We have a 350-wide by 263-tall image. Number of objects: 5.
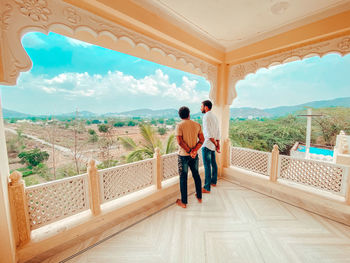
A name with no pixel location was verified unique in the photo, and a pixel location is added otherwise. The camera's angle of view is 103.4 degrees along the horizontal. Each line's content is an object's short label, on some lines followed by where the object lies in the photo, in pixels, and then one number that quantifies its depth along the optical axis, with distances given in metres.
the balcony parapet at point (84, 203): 1.34
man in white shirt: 2.53
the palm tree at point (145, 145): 3.32
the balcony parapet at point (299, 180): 2.02
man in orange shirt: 2.02
